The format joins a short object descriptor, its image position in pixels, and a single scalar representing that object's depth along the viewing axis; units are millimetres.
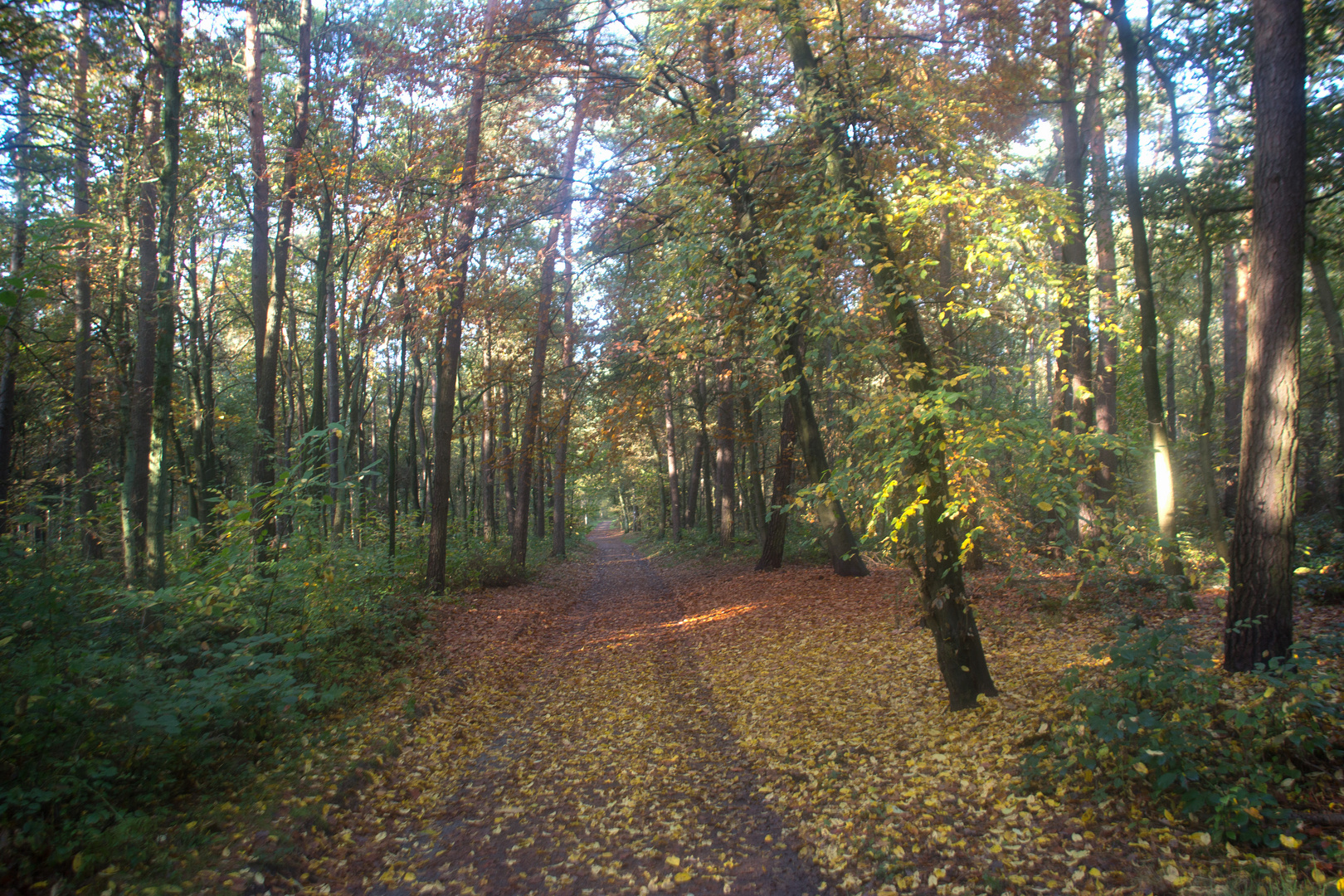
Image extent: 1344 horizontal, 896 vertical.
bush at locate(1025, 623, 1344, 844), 3551
